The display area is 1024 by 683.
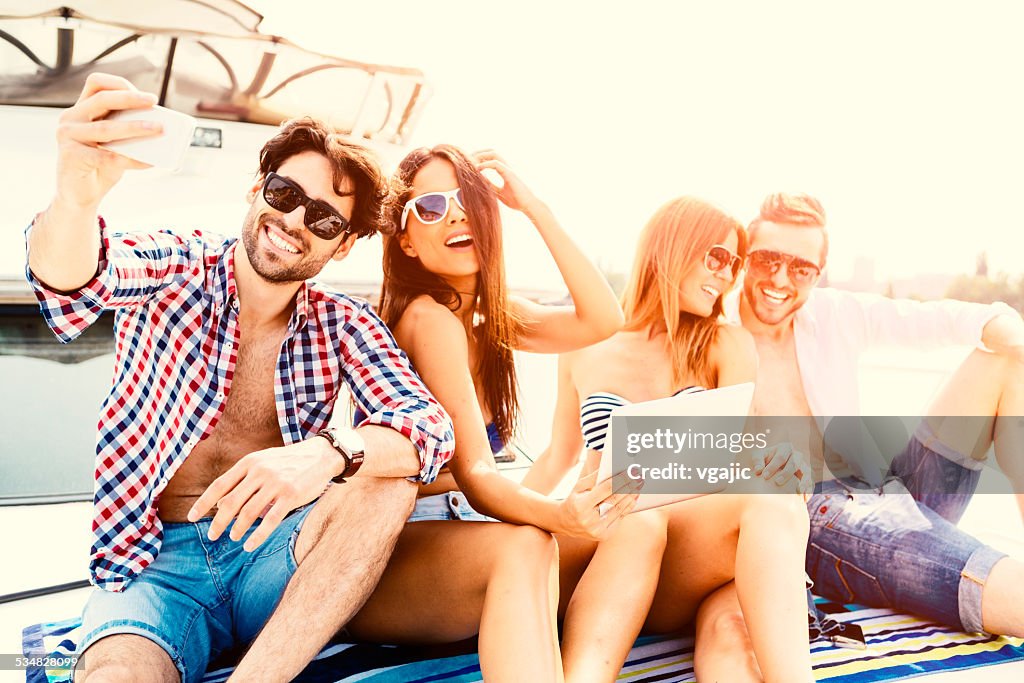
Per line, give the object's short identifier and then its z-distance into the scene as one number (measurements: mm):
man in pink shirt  2139
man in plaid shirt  1295
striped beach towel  1729
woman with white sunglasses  1468
